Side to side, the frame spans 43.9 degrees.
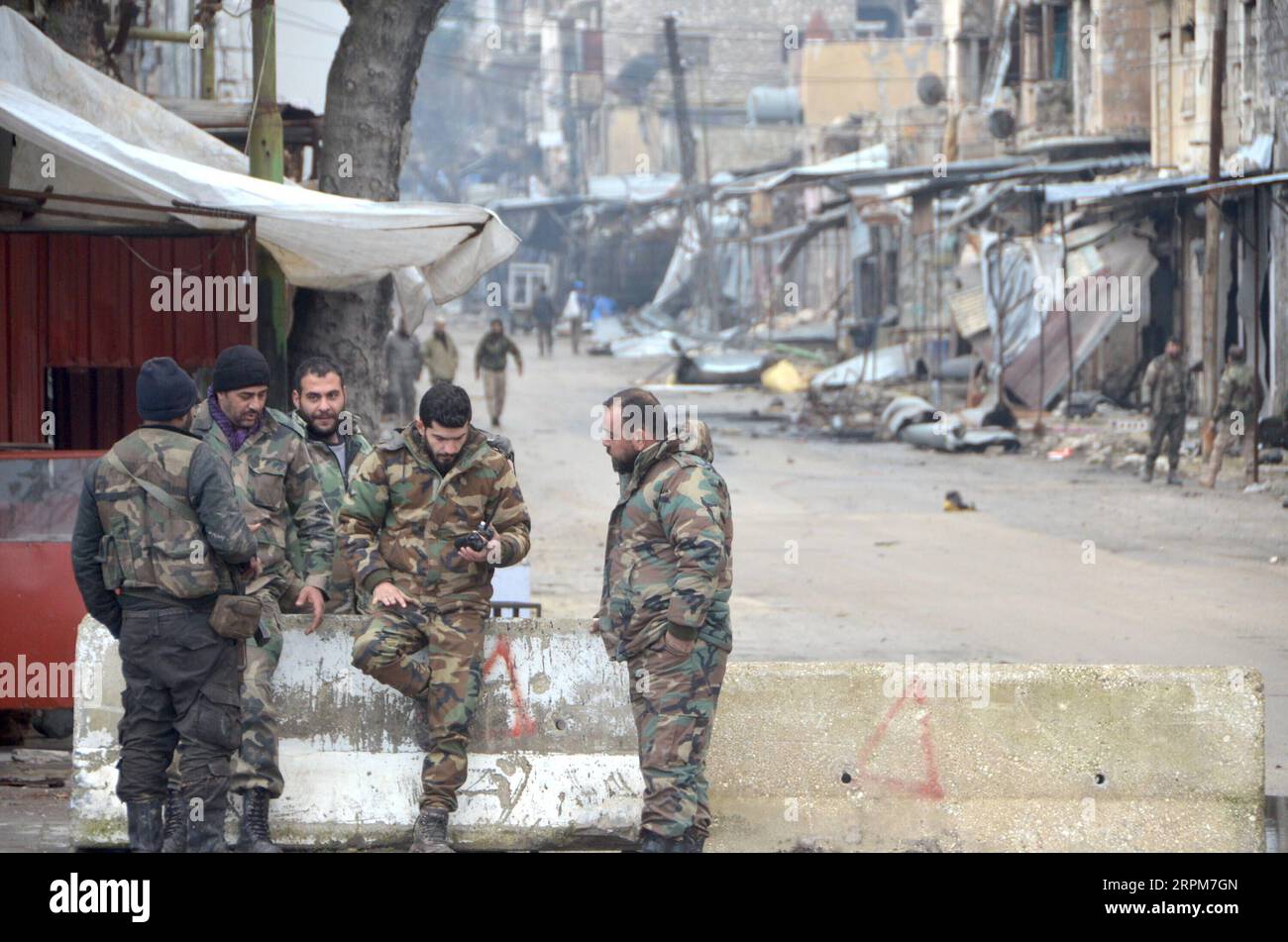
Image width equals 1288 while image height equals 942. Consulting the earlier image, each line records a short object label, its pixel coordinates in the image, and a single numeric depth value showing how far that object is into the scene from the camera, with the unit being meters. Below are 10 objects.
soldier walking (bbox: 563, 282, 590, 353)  43.06
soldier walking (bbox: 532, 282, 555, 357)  40.94
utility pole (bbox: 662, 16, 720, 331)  41.31
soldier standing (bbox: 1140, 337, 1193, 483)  17.55
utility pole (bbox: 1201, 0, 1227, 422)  18.97
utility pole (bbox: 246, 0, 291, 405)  9.66
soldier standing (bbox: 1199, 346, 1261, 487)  17.58
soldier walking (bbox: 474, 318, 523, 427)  23.41
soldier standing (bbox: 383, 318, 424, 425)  21.08
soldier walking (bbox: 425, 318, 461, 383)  21.61
